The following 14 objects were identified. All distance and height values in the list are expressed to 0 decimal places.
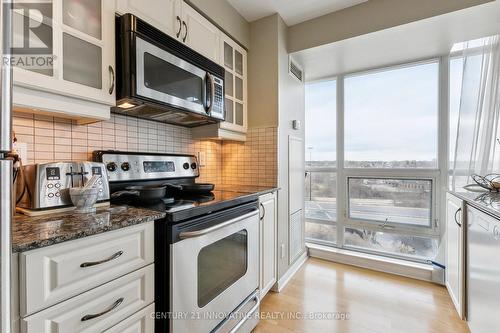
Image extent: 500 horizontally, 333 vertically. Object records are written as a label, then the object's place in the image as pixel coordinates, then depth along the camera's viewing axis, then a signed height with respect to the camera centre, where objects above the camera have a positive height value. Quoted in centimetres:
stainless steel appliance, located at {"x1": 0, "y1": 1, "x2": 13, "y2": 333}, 41 -2
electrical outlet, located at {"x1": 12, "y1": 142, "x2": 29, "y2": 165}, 103 +6
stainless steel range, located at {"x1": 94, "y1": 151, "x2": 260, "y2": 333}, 100 -43
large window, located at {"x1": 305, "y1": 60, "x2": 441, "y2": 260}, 239 +3
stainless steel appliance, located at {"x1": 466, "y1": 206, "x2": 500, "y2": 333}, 112 -57
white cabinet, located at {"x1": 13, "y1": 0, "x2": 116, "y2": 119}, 88 +46
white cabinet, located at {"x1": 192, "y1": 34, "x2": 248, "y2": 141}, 190 +59
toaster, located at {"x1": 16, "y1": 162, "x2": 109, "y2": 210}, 94 -8
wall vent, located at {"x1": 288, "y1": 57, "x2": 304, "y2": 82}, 233 +100
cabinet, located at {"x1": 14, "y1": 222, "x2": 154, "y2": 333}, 64 -38
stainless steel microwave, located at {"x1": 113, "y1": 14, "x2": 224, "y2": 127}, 114 +49
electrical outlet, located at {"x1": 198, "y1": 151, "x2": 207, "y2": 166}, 210 +6
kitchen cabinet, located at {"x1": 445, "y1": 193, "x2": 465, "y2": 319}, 156 -63
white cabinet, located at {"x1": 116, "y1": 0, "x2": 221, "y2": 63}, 126 +89
